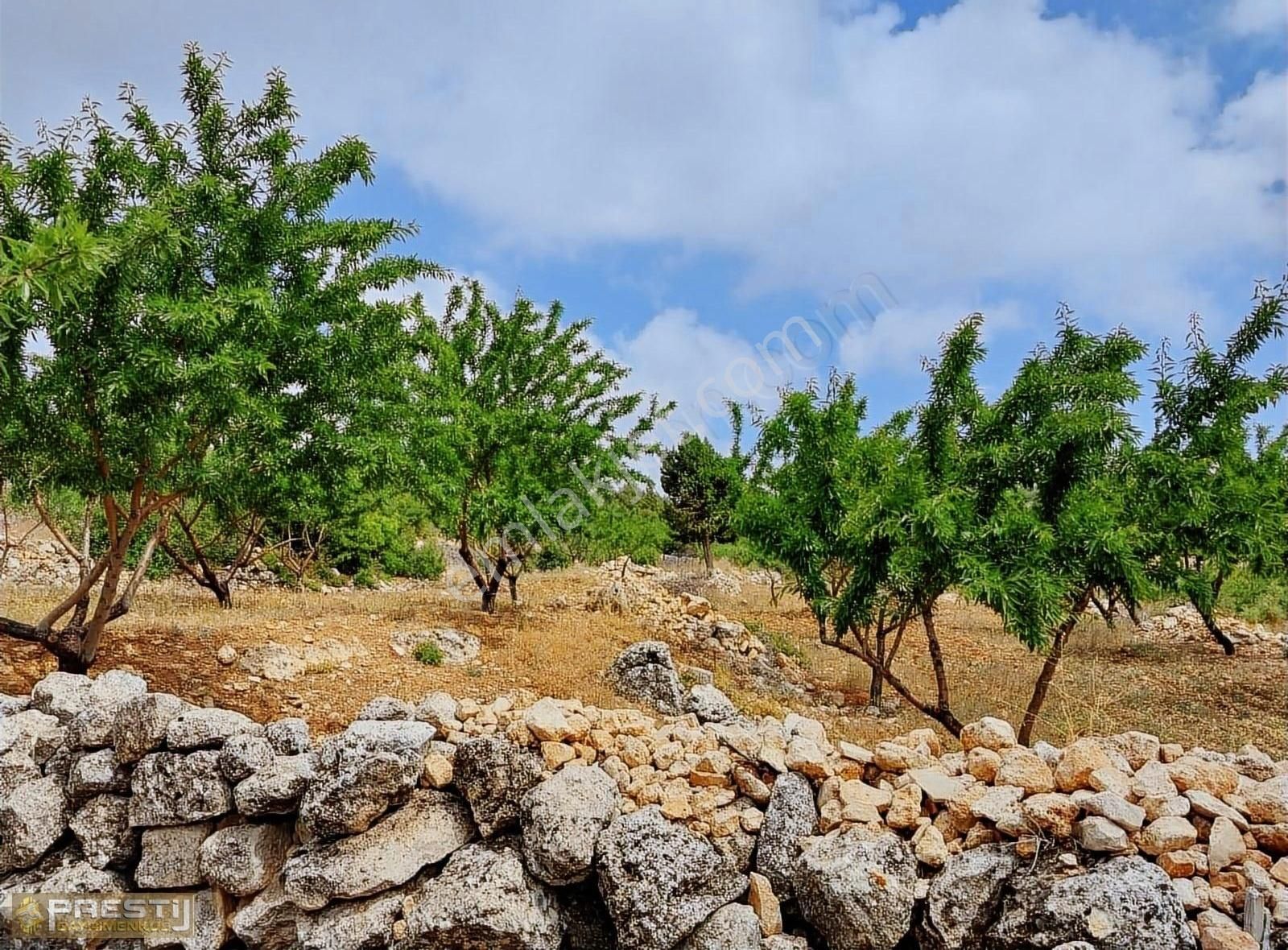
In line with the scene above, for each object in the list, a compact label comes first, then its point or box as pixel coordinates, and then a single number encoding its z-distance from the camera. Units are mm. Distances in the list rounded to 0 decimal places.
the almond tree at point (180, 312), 5309
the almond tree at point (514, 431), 10914
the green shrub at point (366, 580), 18953
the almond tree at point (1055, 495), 6051
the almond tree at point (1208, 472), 6613
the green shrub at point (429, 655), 8633
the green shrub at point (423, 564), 21094
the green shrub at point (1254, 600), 16062
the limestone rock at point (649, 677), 7699
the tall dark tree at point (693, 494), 22062
